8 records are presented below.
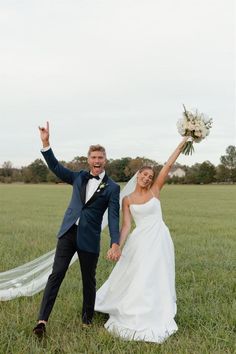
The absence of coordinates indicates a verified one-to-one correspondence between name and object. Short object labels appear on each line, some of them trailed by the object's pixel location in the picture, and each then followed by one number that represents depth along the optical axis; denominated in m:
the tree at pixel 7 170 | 115.38
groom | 5.84
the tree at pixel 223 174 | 112.03
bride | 5.90
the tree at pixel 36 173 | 105.51
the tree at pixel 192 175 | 97.14
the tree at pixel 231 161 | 115.76
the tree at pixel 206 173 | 106.00
